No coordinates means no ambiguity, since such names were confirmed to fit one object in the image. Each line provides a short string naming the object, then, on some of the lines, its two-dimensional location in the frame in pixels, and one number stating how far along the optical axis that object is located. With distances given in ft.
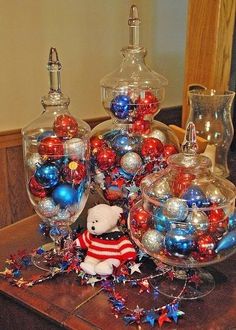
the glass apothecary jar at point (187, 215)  2.45
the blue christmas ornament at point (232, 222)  2.59
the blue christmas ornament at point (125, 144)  3.30
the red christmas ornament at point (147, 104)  3.41
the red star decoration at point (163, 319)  2.35
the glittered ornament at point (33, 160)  2.92
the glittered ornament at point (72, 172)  2.87
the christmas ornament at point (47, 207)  2.87
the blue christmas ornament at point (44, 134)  2.98
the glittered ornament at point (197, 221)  2.45
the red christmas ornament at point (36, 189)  2.87
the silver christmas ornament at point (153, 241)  2.52
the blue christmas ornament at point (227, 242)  2.53
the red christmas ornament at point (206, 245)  2.45
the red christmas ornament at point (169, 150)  3.30
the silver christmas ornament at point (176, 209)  2.41
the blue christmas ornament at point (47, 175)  2.78
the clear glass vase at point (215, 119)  4.57
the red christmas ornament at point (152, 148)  3.21
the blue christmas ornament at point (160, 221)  2.49
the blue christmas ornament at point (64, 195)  2.82
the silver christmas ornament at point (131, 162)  3.16
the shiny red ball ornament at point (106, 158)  3.23
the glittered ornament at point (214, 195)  2.57
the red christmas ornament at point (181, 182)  2.60
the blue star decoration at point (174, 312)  2.39
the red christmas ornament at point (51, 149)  2.87
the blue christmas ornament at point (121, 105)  3.35
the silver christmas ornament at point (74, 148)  2.89
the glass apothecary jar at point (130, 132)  3.23
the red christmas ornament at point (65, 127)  2.97
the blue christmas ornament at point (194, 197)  2.48
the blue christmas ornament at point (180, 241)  2.42
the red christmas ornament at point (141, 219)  2.64
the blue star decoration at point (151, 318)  2.36
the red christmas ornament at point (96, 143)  3.39
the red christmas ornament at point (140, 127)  3.41
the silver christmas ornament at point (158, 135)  3.43
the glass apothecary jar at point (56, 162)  2.85
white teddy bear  2.83
